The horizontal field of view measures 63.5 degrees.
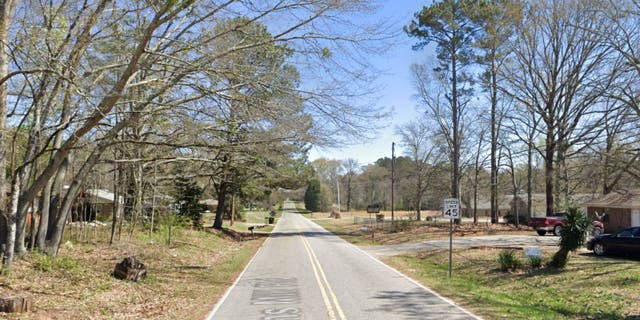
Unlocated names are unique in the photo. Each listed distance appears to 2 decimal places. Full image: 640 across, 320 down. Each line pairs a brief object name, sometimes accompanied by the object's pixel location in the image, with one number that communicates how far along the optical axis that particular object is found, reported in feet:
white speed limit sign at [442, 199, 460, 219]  58.08
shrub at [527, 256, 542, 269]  59.98
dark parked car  65.92
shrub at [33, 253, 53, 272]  41.46
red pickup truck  107.57
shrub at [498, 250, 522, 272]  60.13
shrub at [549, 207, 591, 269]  57.57
